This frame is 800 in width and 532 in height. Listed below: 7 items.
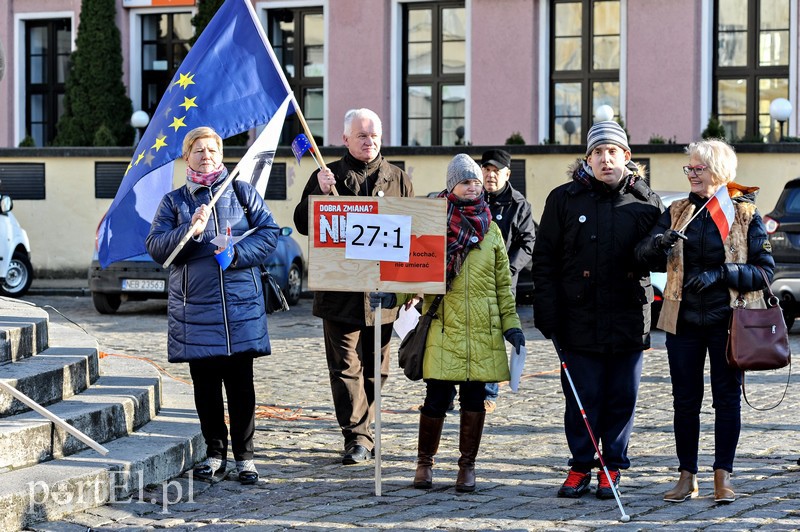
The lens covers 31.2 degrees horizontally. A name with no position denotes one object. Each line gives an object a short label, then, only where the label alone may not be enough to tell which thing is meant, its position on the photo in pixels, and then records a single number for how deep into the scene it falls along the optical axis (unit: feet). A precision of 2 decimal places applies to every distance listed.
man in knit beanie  24.09
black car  48.49
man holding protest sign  27.84
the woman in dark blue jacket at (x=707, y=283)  23.66
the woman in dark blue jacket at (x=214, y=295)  25.00
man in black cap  32.96
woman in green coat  24.66
